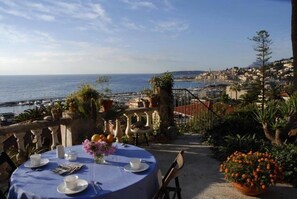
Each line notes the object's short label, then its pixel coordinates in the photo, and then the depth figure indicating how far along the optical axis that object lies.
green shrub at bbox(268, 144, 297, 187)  4.05
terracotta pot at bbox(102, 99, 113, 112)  5.27
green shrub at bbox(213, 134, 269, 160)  5.11
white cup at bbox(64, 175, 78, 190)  2.10
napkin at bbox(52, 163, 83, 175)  2.47
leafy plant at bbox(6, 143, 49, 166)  4.08
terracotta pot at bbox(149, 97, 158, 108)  6.47
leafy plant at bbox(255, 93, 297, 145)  5.19
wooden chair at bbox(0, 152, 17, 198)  3.67
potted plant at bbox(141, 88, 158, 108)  6.47
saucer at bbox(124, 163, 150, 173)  2.51
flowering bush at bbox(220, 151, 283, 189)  3.53
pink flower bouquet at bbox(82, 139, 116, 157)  2.59
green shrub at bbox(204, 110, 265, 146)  6.39
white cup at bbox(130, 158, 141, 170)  2.53
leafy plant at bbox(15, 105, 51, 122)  4.63
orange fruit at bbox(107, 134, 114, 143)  2.74
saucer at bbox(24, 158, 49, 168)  2.62
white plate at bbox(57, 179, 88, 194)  2.08
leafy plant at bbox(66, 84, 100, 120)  4.79
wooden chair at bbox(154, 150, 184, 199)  2.36
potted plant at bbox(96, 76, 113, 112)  5.28
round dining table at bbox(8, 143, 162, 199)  2.11
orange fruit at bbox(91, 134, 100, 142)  2.82
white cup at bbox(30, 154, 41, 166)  2.64
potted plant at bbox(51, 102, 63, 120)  4.67
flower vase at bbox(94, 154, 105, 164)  2.66
